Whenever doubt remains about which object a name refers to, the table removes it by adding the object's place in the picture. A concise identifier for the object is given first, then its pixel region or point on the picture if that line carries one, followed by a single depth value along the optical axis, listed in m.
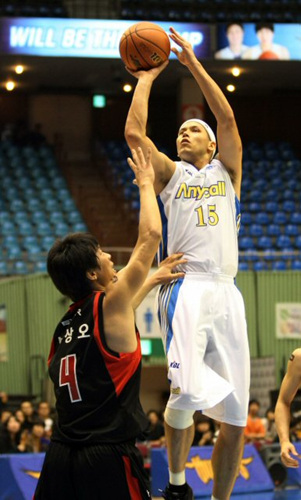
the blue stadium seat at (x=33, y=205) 26.53
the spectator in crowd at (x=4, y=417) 15.76
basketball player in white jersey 6.95
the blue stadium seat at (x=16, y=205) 26.48
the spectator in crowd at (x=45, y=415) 17.17
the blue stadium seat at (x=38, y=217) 25.95
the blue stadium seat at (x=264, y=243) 25.44
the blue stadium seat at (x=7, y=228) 24.96
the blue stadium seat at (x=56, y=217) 25.91
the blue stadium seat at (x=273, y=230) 25.92
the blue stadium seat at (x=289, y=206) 27.22
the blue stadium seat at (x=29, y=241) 24.33
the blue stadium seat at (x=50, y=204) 26.66
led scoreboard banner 27.12
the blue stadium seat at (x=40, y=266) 22.16
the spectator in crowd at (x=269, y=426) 16.87
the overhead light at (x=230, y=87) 30.61
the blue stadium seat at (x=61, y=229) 25.17
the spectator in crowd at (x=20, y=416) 16.19
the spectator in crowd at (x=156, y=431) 17.30
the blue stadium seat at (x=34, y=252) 22.27
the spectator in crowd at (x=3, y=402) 18.79
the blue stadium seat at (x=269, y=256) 23.17
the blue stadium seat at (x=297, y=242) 25.45
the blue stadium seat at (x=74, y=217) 26.02
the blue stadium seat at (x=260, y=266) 23.27
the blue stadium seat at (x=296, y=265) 23.53
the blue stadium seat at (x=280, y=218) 26.55
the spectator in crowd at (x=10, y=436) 14.90
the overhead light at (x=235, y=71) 29.34
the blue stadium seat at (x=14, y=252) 23.39
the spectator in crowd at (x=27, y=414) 16.52
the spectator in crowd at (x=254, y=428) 17.12
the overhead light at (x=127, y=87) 30.82
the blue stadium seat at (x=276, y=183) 28.66
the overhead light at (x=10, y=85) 30.91
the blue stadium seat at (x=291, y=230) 25.97
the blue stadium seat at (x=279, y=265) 23.36
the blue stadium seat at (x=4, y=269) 22.23
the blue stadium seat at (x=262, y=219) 26.44
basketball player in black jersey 5.29
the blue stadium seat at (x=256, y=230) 25.83
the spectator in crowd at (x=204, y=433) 15.84
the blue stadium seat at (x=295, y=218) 26.66
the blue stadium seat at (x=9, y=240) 24.23
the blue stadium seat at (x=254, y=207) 27.00
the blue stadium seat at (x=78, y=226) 25.55
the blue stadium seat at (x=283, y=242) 25.48
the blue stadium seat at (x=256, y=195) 27.71
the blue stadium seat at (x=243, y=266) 23.17
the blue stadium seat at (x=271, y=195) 27.81
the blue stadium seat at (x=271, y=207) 27.16
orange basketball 7.13
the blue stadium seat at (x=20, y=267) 22.20
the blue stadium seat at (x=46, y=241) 24.23
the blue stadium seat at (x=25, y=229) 25.06
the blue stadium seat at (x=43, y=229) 25.06
